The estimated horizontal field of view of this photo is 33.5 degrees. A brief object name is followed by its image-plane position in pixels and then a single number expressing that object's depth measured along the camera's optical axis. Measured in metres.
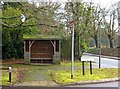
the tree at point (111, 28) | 33.01
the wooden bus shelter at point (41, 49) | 16.60
